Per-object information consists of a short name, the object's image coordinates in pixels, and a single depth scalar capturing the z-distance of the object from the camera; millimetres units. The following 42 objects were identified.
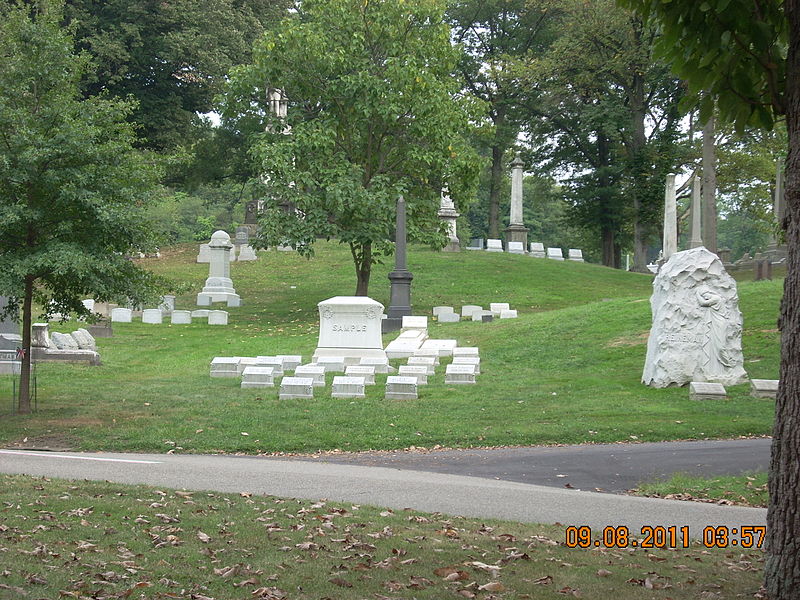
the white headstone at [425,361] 20816
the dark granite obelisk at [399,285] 28667
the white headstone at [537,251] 50969
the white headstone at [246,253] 44625
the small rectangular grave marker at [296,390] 17141
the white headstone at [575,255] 52700
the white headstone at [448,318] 29766
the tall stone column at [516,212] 52781
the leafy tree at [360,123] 30938
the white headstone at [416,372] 18988
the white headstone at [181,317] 30781
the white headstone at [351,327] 21922
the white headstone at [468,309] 30500
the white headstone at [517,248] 50594
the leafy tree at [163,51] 41656
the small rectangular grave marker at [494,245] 50628
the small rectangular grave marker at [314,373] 18547
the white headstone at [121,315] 30109
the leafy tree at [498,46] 55406
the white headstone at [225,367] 20031
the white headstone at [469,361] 20047
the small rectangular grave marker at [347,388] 17328
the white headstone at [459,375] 18781
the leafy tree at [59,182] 14766
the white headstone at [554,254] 51744
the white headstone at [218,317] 30156
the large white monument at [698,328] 17969
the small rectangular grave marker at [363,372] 19141
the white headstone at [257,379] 18531
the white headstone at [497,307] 30719
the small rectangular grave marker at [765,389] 16672
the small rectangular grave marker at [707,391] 16703
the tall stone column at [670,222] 40250
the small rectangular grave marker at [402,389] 17062
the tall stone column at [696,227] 35219
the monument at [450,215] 46562
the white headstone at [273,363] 19703
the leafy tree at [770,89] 5551
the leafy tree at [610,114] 47375
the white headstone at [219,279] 34906
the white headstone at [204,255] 44031
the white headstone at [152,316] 30344
